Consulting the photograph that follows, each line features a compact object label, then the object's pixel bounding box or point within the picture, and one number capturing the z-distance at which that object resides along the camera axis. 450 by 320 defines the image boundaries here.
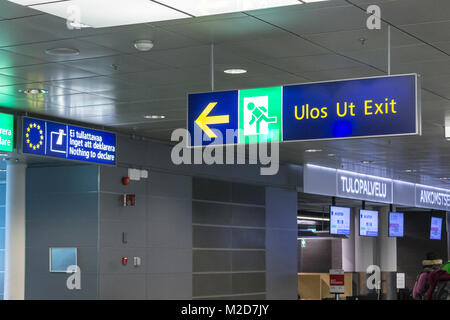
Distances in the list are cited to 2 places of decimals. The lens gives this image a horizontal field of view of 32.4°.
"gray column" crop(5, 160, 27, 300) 12.95
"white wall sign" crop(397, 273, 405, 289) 19.03
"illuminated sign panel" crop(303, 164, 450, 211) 18.77
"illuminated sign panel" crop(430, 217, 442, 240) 25.34
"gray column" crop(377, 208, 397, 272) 25.53
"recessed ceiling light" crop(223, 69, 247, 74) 8.70
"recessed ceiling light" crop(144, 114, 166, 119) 11.72
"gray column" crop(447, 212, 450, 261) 28.58
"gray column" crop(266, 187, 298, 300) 17.36
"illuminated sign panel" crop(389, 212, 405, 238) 22.72
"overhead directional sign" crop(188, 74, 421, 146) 6.48
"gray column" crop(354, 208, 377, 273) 25.94
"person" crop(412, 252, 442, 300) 10.27
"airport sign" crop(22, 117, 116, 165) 10.41
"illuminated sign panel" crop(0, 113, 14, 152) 10.23
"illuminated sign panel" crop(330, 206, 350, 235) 19.86
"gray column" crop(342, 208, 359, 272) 26.19
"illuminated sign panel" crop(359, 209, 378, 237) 21.44
